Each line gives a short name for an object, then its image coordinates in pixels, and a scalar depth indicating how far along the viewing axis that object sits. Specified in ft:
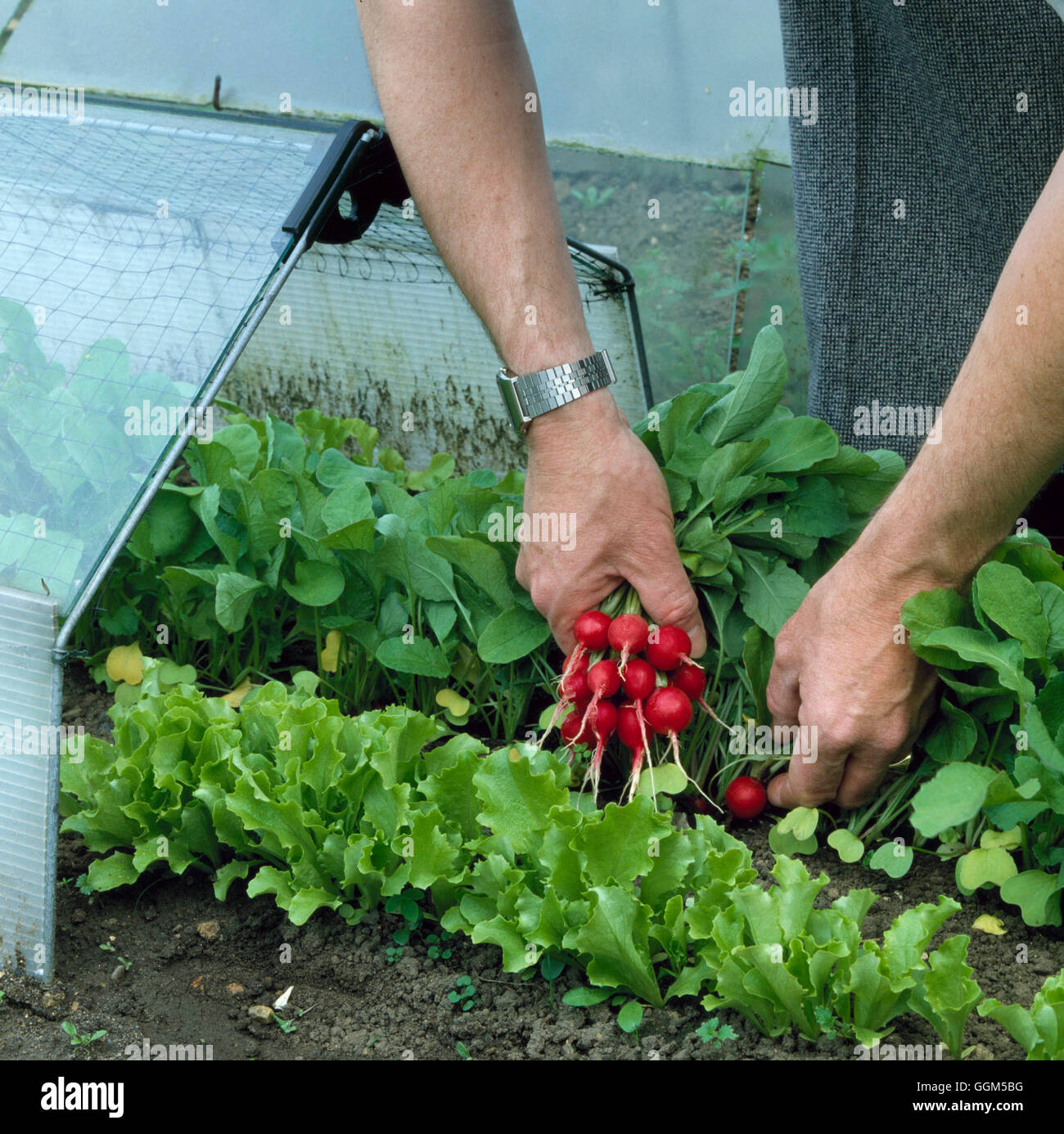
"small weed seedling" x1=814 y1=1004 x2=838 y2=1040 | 4.85
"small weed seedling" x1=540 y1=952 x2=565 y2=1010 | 5.01
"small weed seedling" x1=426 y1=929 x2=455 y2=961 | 5.10
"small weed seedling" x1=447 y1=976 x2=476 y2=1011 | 5.01
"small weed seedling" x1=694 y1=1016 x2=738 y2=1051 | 4.87
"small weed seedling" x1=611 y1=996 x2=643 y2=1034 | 4.89
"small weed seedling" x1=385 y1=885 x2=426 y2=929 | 5.13
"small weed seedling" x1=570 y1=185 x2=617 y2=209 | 7.12
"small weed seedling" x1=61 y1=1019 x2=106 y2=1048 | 4.93
